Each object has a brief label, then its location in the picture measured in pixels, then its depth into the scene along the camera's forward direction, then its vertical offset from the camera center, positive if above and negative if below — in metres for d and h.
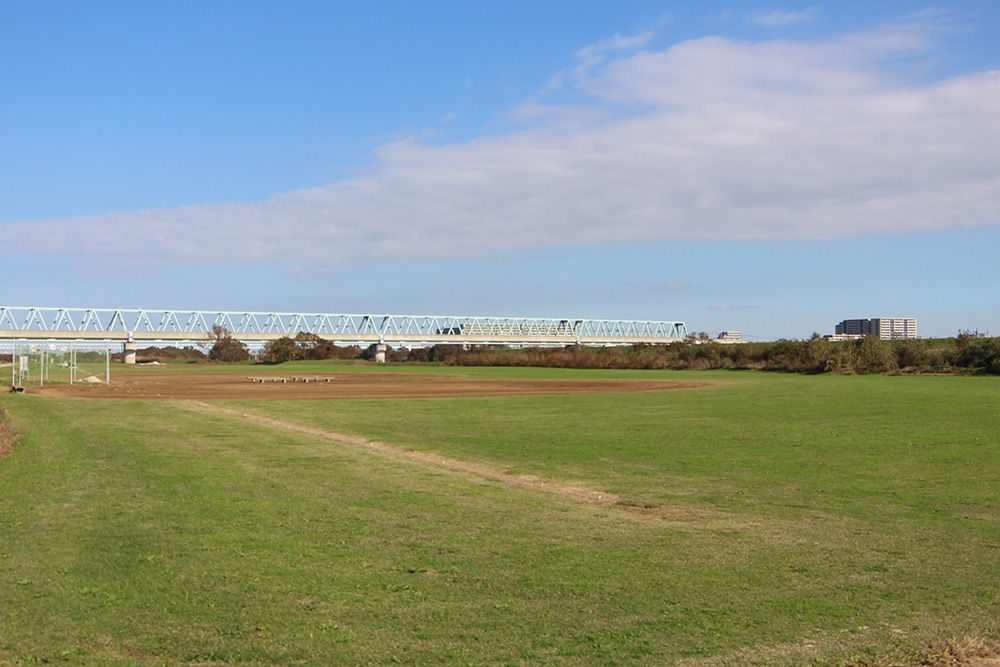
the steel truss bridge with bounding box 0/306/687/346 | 146.75 +3.37
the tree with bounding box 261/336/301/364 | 133.88 +0.35
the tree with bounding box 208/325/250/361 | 153.50 +0.52
